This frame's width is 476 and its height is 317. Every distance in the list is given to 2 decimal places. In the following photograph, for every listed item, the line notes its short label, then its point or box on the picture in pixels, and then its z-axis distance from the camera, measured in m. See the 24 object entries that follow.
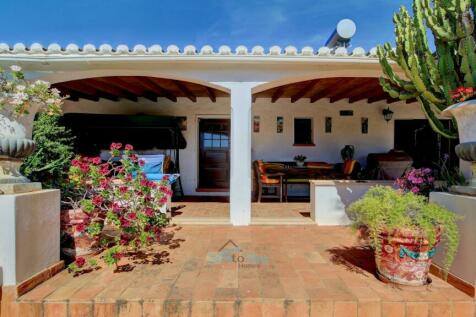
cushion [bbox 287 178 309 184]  6.54
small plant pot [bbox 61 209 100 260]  2.89
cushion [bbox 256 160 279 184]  6.21
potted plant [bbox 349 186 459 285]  2.25
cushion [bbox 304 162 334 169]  6.96
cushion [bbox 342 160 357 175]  6.33
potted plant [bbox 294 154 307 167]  7.07
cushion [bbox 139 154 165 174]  5.49
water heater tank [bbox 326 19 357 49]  6.21
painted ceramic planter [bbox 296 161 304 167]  7.05
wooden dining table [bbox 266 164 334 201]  6.37
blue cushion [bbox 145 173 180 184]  4.87
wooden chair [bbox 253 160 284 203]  6.22
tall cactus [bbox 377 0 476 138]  2.63
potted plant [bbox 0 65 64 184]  2.35
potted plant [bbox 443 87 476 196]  2.35
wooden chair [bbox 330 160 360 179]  6.34
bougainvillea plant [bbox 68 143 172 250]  2.81
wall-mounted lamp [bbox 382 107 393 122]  7.31
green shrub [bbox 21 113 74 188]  3.25
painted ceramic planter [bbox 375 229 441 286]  2.24
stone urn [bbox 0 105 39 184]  2.35
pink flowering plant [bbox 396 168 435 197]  3.50
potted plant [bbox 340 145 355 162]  7.30
